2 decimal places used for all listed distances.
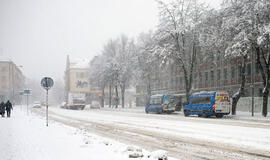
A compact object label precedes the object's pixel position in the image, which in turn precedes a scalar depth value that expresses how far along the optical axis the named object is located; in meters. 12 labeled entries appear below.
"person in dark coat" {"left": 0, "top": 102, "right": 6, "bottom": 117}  31.03
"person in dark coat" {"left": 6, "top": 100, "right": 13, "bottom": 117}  31.19
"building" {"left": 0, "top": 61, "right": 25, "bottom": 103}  109.50
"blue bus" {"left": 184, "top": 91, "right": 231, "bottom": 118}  27.44
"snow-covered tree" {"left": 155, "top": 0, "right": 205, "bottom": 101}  36.81
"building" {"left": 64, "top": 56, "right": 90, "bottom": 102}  113.39
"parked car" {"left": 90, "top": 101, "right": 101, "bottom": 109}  68.23
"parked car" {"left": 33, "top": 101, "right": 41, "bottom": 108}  76.69
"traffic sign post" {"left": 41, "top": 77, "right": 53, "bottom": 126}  17.72
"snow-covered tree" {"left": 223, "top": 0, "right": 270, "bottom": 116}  24.80
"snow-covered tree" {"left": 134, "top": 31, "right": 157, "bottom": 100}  51.62
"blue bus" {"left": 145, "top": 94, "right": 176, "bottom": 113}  37.50
